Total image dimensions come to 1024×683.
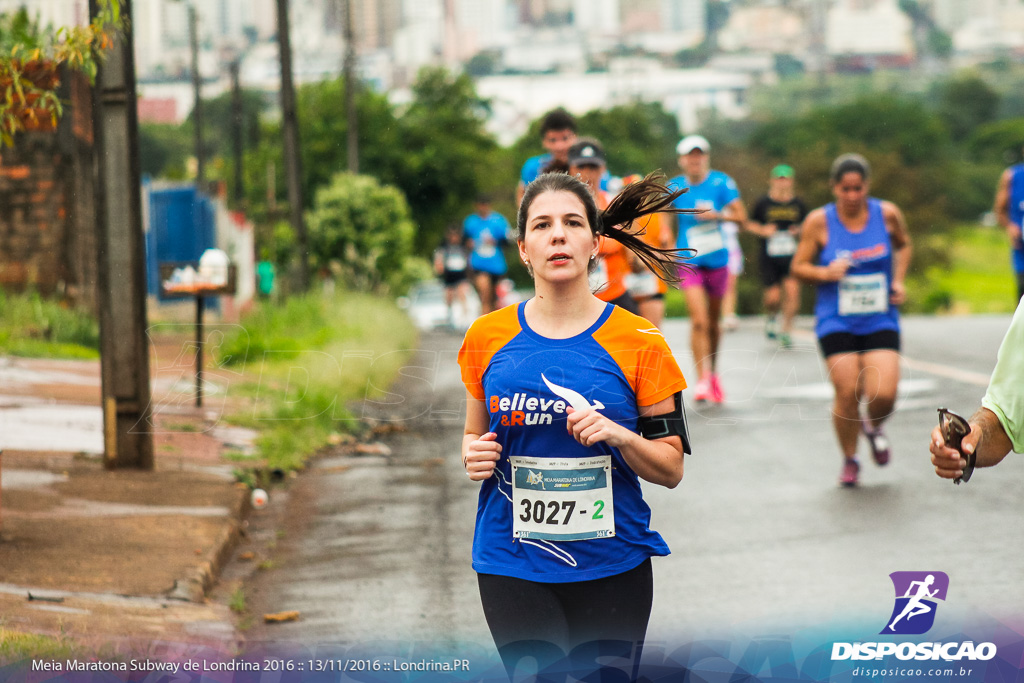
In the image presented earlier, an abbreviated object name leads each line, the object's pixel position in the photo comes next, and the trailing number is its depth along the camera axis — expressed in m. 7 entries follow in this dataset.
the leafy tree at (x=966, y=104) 59.97
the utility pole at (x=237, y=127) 35.81
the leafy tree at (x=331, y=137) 42.84
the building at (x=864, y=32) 44.19
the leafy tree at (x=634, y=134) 47.12
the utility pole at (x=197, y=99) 31.67
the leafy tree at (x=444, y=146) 43.84
